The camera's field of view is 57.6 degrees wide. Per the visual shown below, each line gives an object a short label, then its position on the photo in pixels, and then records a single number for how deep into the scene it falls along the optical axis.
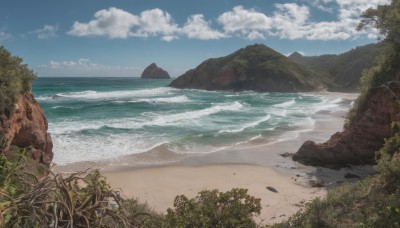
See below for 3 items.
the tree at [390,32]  14.58
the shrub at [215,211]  5.99
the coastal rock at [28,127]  11.66
